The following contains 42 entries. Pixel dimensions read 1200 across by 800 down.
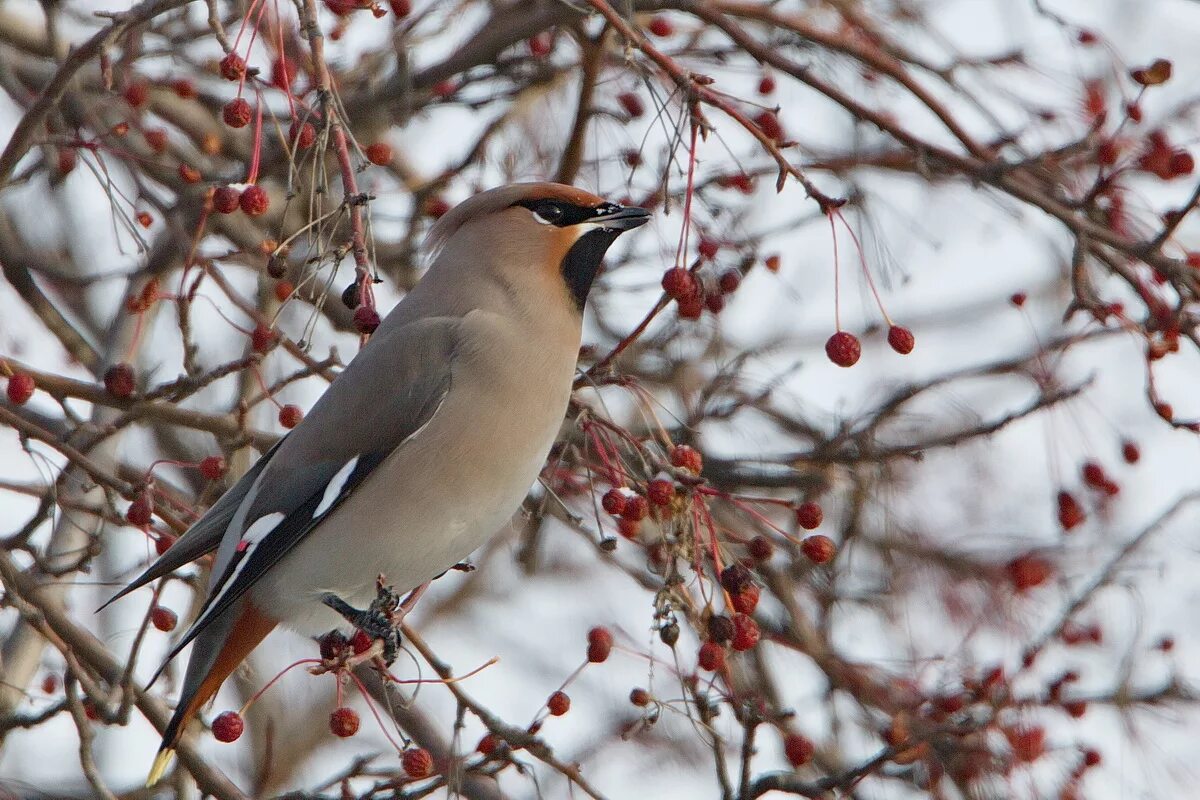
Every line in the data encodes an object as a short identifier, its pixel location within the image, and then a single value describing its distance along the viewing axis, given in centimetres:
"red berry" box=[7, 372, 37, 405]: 693
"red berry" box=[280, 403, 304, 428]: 723
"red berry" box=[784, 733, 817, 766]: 744
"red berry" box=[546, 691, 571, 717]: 641
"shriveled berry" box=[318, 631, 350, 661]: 635
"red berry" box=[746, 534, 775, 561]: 666
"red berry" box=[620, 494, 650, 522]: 654
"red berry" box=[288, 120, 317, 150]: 648
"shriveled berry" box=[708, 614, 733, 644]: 610
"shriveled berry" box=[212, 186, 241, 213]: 655
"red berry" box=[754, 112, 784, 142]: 768
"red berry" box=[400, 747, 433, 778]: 611
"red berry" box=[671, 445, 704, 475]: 647
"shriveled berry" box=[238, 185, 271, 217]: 650
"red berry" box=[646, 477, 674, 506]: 610
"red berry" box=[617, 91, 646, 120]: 939
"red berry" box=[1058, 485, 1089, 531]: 868
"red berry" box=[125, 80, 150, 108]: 874
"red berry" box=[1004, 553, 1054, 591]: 991
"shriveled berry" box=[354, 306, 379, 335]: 628
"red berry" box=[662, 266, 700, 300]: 623
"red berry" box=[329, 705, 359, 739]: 590
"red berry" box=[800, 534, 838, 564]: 648
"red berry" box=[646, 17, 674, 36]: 993
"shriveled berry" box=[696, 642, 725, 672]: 630
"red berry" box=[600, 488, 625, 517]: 655
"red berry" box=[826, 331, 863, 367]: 648
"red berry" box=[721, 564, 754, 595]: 612
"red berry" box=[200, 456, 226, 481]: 697
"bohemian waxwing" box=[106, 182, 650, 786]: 680
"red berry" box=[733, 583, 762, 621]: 622
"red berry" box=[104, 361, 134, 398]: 688
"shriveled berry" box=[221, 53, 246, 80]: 589
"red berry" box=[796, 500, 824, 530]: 681
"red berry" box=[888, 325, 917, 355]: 652
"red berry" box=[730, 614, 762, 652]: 620
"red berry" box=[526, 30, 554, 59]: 939
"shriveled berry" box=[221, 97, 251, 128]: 639
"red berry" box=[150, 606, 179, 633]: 681
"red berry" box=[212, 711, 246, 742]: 636
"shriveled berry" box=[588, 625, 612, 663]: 677
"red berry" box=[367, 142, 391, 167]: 727
